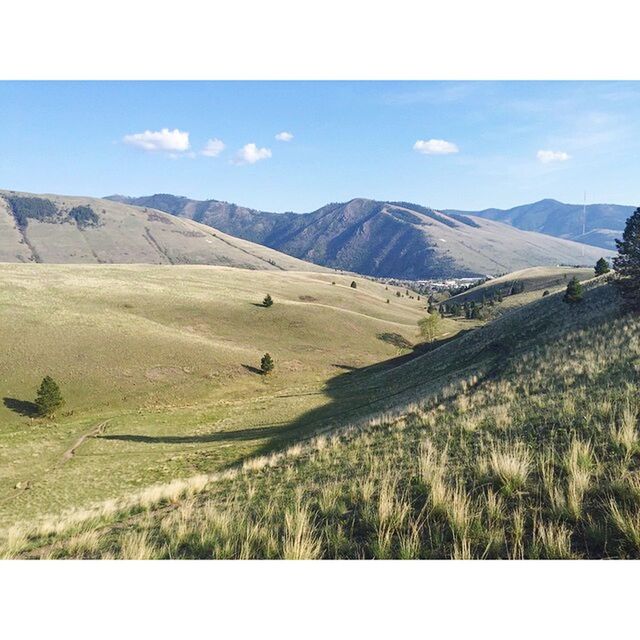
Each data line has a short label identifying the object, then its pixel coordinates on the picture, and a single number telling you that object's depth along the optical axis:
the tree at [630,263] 29.64
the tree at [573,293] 43.59
